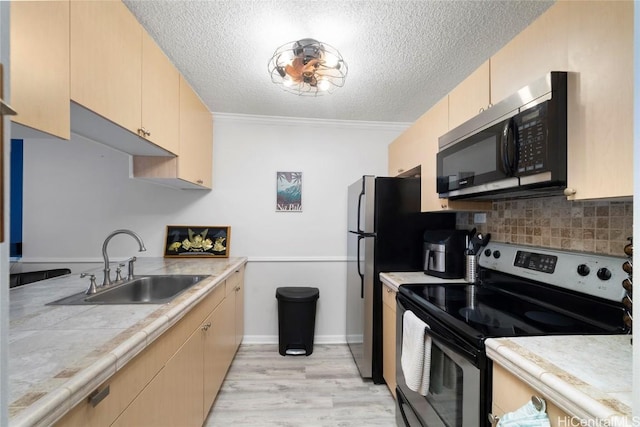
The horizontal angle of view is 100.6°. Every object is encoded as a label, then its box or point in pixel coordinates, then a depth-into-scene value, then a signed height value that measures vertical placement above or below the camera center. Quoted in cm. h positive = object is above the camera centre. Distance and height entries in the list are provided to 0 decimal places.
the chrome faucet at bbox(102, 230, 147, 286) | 154 -34
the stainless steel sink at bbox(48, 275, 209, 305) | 164 -49
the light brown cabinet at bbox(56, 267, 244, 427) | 76 -65
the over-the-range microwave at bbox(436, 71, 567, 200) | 93 +29
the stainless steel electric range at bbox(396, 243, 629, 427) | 95 -43
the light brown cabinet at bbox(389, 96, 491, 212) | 170 +47
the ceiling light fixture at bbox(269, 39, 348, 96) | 155 +93
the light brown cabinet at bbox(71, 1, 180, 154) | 102 +67
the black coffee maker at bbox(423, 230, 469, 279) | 184 -27
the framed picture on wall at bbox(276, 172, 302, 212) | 280 +22
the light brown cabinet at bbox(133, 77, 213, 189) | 193 +45
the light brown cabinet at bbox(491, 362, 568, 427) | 66 -52
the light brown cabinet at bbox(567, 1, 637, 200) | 75 +36
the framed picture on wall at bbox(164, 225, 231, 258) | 264 -28
